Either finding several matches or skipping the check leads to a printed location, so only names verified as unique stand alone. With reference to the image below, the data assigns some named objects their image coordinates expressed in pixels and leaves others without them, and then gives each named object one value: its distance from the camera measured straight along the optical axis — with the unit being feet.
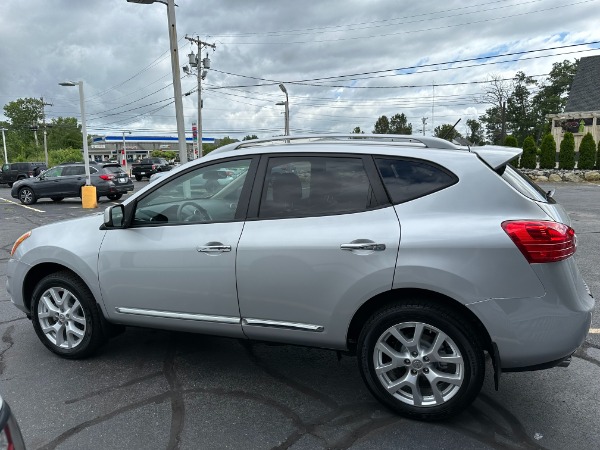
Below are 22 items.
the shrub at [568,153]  83.66
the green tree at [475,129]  238.27
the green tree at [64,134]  315.99
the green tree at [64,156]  220.84
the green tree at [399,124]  230.68
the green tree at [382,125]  232.53
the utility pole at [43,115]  286.46
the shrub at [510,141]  90.85
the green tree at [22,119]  301.43
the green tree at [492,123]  220.23
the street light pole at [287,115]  107.37
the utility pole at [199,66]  103.19
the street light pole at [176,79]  52.01
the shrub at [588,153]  82.02
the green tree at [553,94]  207.72
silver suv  8.29
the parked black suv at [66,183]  59.00
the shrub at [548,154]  86.79
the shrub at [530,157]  91.15
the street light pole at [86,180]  54.03
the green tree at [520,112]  219.41
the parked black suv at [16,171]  104.99
